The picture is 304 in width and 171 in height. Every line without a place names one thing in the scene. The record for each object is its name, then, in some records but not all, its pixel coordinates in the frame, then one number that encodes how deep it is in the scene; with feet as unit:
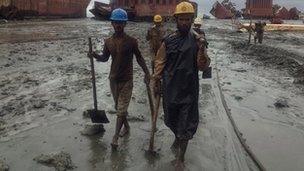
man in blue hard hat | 12.50
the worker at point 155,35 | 20.80
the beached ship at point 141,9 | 81.85
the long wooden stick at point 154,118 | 11.65
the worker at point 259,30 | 45.88
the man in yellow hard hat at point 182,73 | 10.75
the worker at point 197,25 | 20.11
